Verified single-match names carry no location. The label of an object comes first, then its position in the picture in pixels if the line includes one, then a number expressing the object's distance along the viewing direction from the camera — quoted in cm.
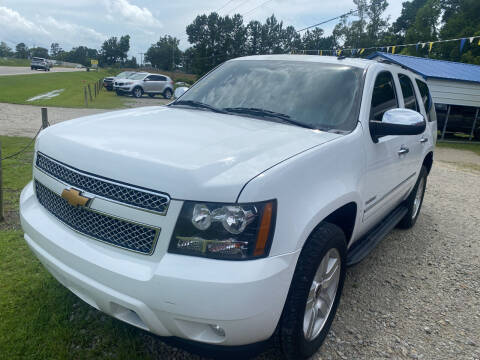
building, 1613
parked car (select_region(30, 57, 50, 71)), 5753
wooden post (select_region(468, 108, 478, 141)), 1811
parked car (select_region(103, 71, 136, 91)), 3250
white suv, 176
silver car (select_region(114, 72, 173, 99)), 2680
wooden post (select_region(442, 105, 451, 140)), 1742
